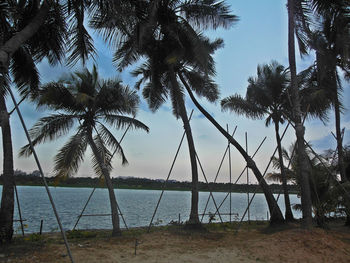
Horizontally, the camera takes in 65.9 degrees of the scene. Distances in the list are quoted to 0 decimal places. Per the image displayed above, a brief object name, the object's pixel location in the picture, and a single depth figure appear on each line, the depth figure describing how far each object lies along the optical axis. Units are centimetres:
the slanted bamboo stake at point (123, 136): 1229
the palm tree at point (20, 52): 695
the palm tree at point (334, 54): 1180
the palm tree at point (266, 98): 1608
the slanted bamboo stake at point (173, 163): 1299
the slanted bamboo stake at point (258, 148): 1520
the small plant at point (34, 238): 982
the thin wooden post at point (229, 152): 1595
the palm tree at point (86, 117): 1073
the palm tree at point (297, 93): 990
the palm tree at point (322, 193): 1220
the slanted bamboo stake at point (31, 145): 545
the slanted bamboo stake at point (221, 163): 1621
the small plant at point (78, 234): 1104
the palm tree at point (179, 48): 1228
